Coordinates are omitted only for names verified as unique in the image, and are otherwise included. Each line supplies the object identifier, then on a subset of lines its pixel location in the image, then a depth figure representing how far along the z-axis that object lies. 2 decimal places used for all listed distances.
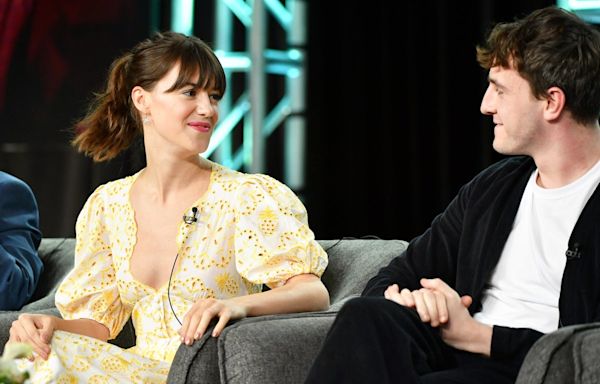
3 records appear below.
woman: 4.46
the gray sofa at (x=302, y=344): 3.30
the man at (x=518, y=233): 4.02
